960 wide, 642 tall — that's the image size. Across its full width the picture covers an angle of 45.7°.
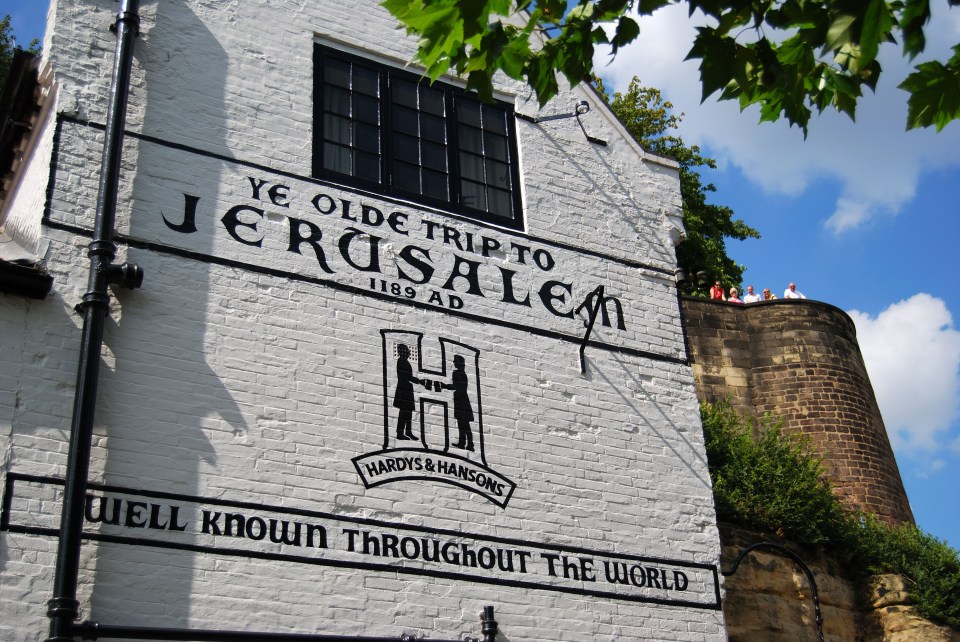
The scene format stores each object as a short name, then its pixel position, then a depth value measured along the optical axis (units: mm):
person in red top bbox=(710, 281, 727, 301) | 23188
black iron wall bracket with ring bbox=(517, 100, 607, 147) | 12161
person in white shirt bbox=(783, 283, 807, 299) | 22766
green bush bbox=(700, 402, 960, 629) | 14234
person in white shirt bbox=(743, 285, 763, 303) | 22469
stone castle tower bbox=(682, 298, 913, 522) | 20250
